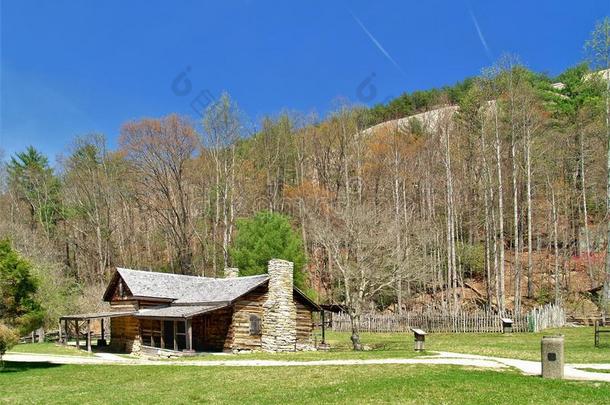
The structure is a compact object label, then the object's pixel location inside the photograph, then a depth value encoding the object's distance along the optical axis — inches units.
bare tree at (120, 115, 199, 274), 1873.8
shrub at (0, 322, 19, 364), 823.7
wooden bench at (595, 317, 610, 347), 1274.0
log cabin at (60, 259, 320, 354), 1189.7
